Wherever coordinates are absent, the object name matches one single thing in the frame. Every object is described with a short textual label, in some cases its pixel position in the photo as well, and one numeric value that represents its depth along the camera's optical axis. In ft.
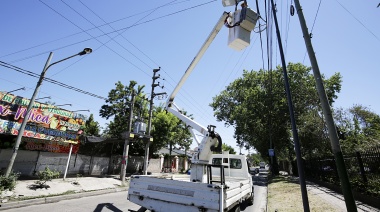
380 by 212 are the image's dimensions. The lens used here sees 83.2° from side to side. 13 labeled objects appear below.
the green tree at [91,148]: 62.47
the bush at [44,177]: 36.45
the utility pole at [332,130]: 16.96
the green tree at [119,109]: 94.38
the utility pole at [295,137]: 21.44
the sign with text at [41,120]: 40.55
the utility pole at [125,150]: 55.52
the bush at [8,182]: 28.95
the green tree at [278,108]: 85.39
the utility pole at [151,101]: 62.37
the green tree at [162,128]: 92.32
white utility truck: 15.75
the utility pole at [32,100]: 32.30
